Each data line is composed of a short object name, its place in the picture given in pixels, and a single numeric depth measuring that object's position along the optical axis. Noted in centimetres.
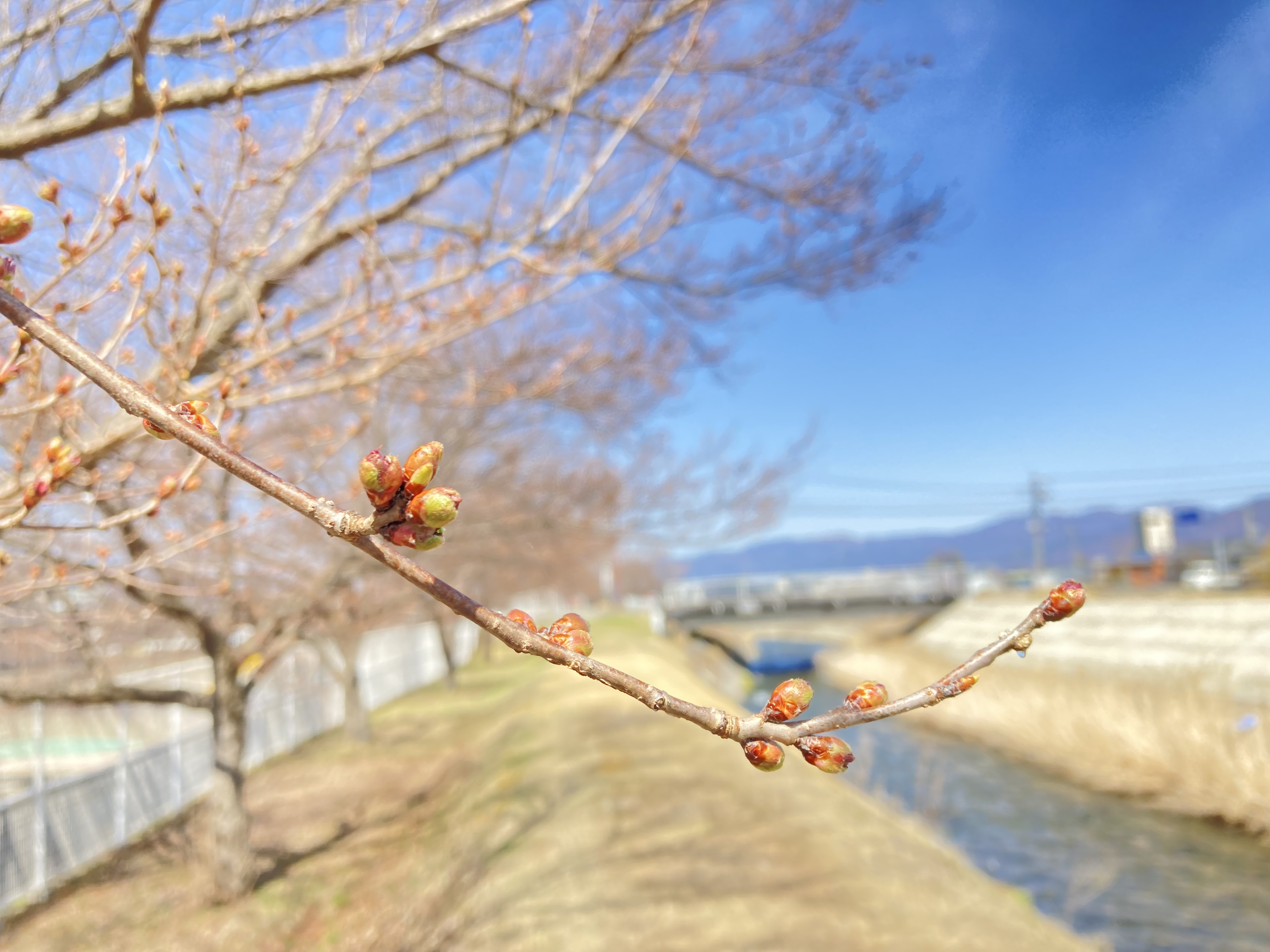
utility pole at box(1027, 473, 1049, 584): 4447
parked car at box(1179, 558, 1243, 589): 2772
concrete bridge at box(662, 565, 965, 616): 3625
